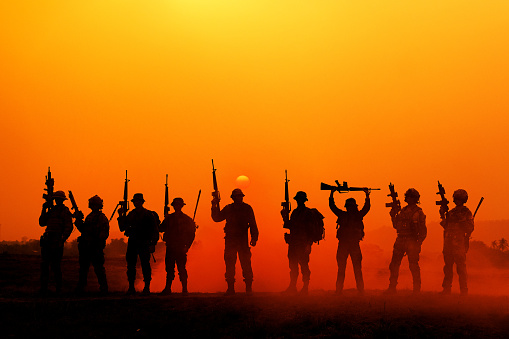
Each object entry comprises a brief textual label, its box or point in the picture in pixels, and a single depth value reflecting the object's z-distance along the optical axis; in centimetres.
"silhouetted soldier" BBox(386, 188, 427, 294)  1728
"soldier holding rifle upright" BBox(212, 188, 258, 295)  1670
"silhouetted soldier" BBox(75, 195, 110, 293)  1703
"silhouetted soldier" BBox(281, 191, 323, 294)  1666
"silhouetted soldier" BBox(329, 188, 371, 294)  1672
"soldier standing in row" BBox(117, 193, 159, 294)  1683
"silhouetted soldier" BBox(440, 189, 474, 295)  1706
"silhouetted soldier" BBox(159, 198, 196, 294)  1712
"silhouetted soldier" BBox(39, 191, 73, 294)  1697
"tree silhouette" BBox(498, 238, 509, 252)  9302
